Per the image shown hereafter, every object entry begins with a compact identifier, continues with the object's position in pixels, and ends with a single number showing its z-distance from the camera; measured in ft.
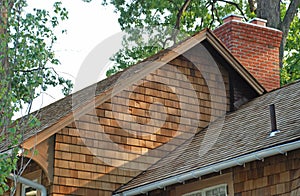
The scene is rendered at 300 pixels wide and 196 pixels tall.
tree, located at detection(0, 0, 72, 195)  33.94
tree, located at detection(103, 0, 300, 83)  89.04
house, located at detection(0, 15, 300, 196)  35.04
